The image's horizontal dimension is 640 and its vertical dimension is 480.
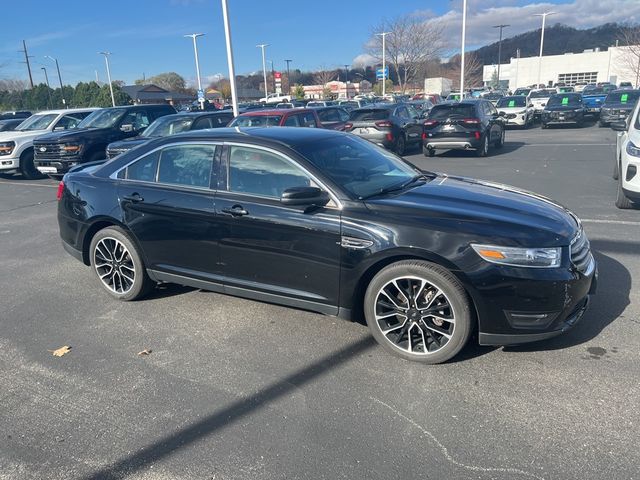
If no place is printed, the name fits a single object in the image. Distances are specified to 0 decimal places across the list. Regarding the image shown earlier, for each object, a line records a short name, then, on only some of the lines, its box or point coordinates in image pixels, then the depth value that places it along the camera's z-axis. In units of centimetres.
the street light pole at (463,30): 2697
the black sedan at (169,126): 1142
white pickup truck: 1395
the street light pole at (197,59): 3839
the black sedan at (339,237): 336
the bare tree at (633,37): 4849
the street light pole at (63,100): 6091
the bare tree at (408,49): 4119
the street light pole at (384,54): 3938
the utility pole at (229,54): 1648
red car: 1227
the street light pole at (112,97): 5281
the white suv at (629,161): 681
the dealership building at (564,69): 8583
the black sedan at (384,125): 1536
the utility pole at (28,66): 6531
